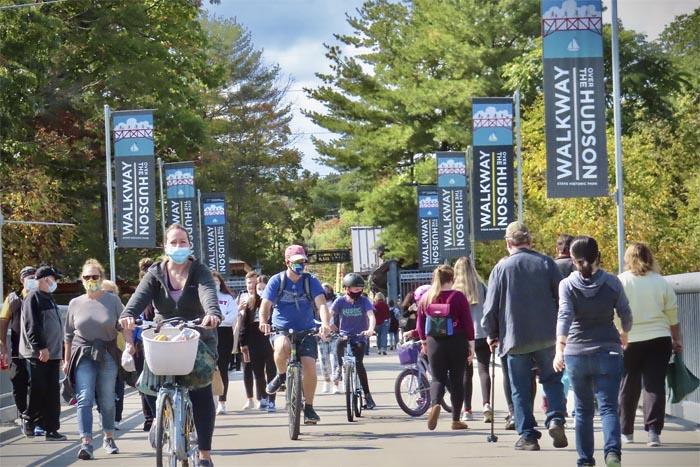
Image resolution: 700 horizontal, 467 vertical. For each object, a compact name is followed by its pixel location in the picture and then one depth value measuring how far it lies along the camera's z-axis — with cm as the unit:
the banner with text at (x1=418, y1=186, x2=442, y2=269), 4831
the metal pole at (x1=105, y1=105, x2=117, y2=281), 3219
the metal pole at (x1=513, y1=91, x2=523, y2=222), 3528
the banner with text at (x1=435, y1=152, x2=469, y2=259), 4097
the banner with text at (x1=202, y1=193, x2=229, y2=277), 5050
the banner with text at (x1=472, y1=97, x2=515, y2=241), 3138
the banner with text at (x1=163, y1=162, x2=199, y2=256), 4303
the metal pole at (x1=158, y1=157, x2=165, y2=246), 4454
